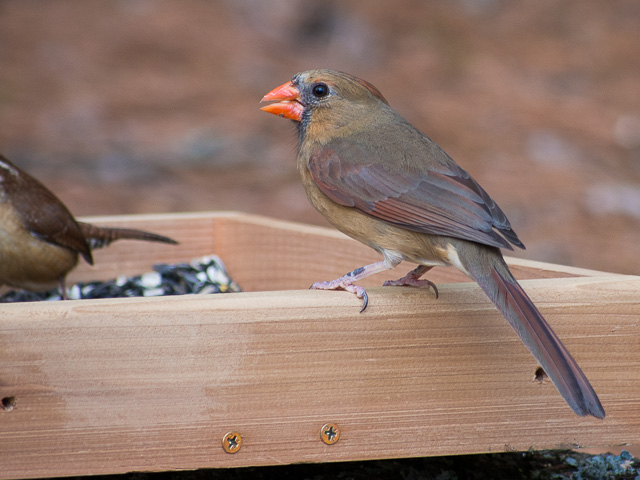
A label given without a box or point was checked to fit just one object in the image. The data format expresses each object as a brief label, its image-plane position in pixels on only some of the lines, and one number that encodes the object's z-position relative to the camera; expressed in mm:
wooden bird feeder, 5234
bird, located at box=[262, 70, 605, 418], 5250
